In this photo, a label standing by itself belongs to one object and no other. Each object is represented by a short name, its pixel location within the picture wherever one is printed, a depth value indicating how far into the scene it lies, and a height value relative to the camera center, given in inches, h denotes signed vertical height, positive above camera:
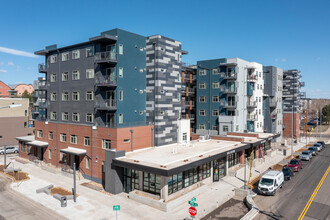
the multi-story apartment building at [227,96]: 2091.5 +91.8
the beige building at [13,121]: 2316.7 -160.9
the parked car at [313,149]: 2113.7 -398.7
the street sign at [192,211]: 738.3 -326.6
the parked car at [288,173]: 1390.3 -395.1
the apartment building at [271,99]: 2618.1 +71.8
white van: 1138.5 -380.3
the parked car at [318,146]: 2295.8 -399.9
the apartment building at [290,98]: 3078.2 +97.2
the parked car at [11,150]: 2120.8 -397.8
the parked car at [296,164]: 1577.4 -395.4
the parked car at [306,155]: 1896.4 -401.7
